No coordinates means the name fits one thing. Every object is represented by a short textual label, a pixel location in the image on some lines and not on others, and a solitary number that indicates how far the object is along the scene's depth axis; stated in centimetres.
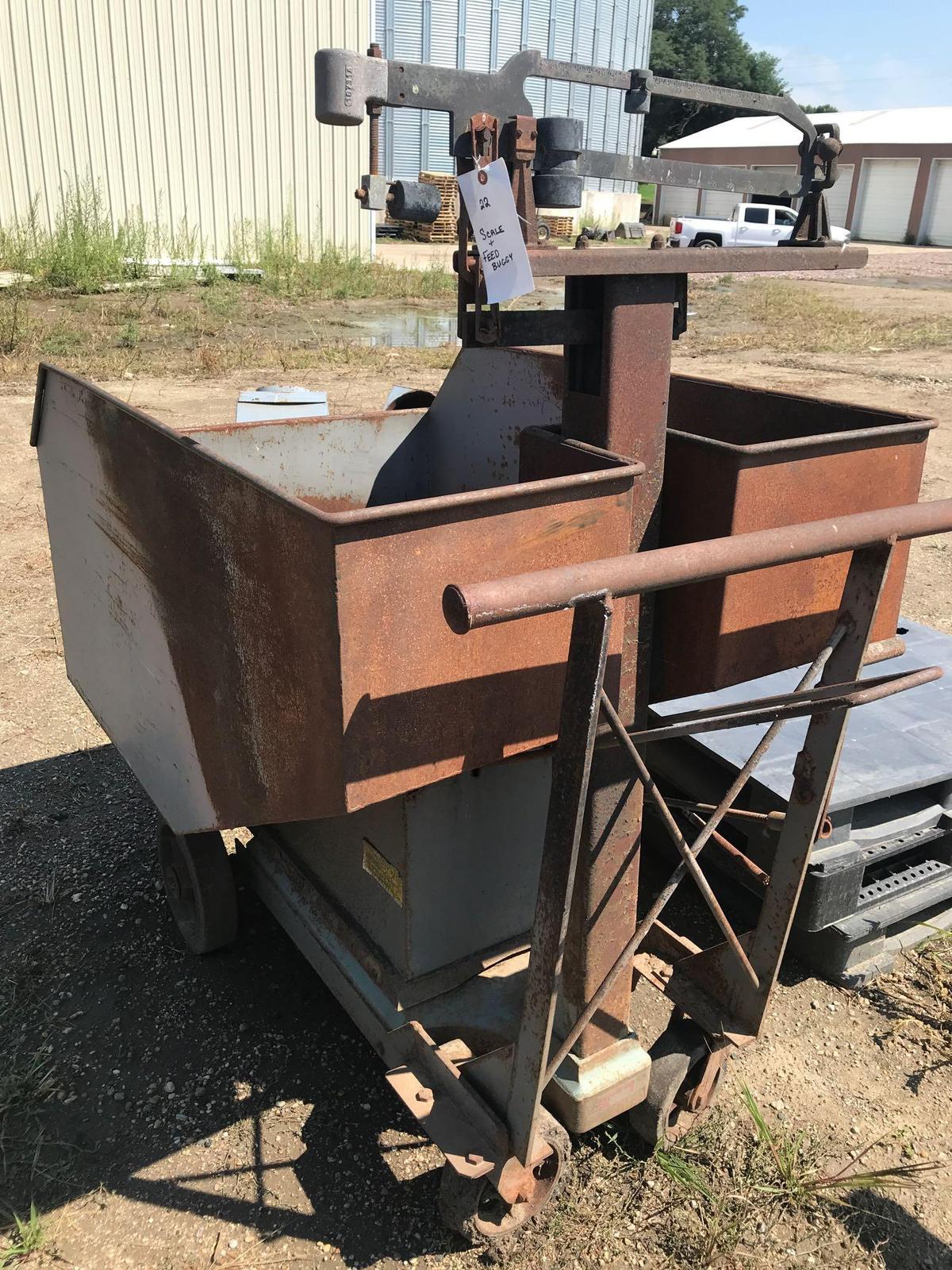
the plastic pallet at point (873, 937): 244
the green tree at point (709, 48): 4919
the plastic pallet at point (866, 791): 231
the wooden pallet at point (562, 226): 1967
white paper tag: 130
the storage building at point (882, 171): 3017
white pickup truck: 2075
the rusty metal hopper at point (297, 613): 131
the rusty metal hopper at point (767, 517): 153
